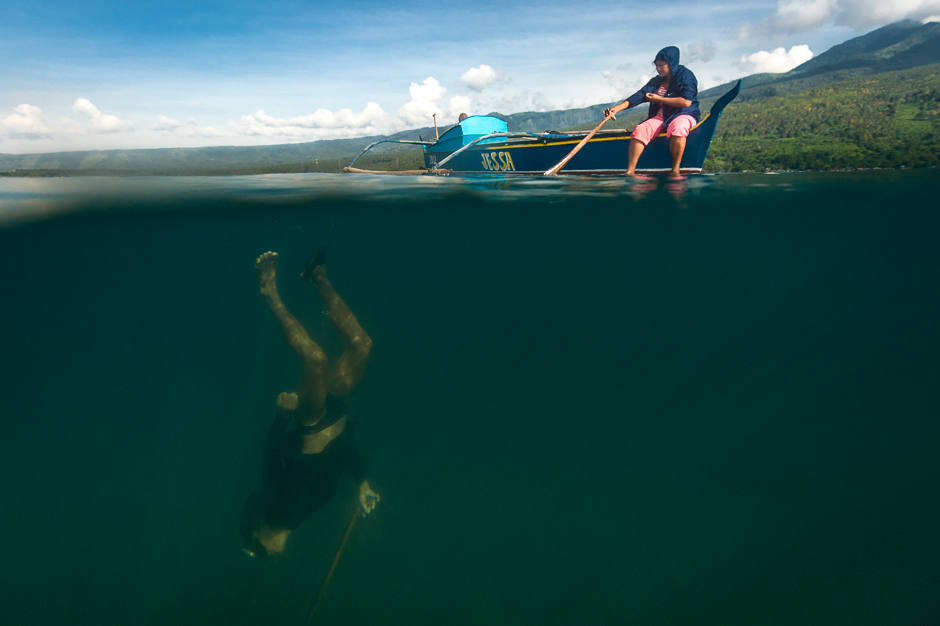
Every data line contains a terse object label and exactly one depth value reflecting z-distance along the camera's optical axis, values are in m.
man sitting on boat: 8.75
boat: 10.78
